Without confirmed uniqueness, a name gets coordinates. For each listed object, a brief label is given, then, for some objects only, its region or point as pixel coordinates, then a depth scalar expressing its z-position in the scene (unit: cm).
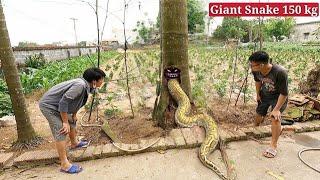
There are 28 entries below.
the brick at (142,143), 273
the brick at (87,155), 261
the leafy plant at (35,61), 999
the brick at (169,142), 274
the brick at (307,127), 313
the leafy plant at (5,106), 440
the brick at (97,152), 262
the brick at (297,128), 310
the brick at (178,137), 275
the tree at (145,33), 3681
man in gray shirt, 238
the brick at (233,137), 286
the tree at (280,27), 3561
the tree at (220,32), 3149
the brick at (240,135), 289
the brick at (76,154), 260
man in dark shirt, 251
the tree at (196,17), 3441
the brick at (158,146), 271
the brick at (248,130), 294
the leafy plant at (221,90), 480
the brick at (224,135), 284
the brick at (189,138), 275
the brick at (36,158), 255
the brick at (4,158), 253
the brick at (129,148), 265
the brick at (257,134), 294
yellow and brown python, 247
